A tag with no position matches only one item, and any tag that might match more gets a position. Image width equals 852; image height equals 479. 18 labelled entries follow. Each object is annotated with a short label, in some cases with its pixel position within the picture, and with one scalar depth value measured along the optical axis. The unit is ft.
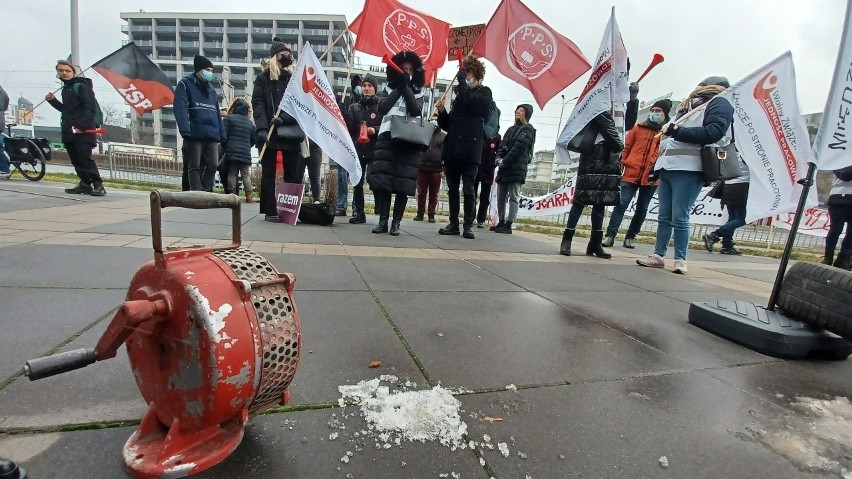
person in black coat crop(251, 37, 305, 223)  17.47
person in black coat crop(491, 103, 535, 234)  21.67
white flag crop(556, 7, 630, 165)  15.19
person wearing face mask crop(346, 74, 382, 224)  21.29
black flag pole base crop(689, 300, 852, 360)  6.97
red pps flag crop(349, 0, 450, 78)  22.02
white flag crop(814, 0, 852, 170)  7.31
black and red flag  23.52
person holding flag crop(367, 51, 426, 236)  15.53
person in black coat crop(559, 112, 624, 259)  14.99
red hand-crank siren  2.84
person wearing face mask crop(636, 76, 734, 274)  12.50
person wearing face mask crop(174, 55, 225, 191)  19.27
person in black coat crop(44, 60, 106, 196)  21.38
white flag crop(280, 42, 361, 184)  15.93
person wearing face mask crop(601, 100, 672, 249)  20.57
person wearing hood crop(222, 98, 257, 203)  26.23
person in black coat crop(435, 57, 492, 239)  16.96
